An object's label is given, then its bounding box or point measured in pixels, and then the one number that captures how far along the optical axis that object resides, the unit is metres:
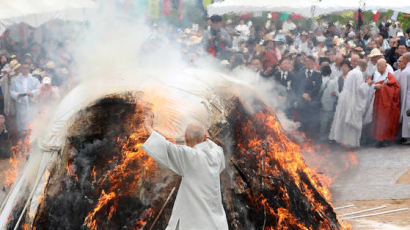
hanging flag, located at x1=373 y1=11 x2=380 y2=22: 24.05
